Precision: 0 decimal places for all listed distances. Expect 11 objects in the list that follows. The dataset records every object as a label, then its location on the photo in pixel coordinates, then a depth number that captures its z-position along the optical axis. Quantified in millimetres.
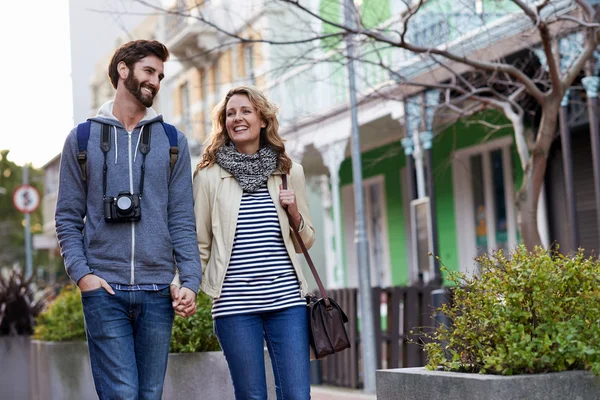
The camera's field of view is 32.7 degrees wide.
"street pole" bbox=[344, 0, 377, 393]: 11977
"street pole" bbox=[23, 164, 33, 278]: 29641
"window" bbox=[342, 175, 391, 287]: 21406
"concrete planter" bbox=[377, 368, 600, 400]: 3875
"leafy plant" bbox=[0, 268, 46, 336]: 11711
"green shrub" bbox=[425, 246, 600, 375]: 4074
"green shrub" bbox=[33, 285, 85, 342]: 9289
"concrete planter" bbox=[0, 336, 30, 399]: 10758
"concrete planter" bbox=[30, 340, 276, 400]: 6465
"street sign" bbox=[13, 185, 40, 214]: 22766
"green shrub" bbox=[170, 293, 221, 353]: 6891
